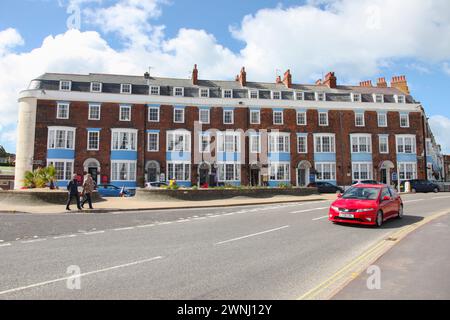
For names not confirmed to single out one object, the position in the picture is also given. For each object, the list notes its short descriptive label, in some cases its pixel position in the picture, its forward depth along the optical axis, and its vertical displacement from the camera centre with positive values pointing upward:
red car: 11.39 -0.78
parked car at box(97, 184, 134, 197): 29.77 -0.71
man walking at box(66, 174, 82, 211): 16.67 -0.30
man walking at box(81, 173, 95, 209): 17.42 -0.27
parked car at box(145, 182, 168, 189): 30.08 -0.09
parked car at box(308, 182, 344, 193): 34.09 -0.48
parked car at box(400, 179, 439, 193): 34.78 -0.27
